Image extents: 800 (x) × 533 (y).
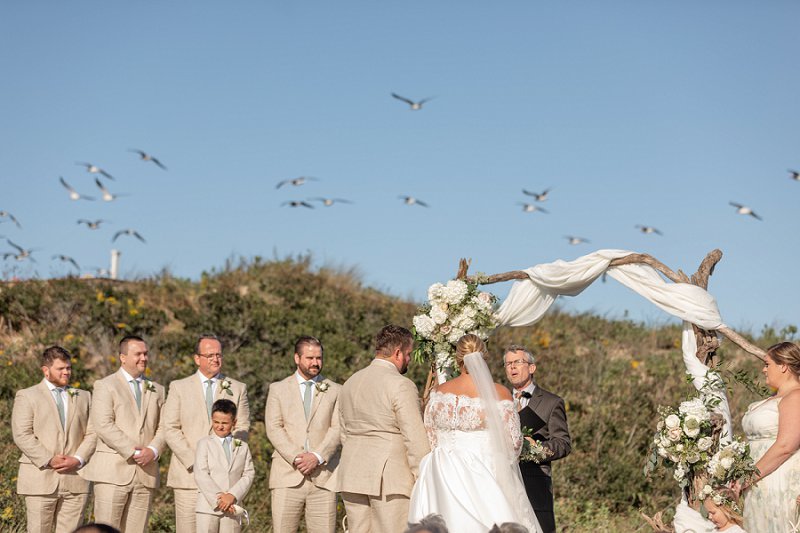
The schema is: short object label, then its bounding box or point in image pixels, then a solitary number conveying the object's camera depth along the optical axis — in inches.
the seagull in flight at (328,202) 763.3
